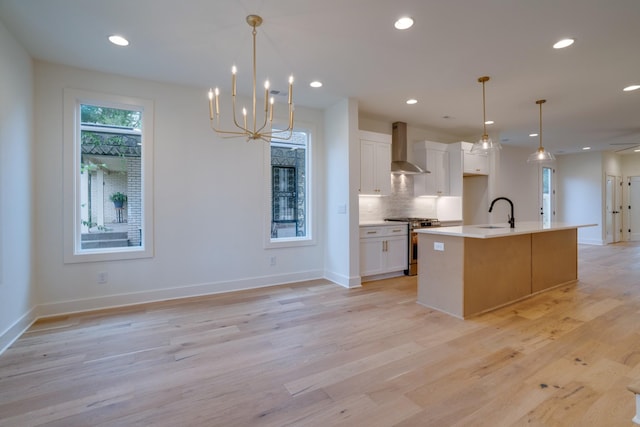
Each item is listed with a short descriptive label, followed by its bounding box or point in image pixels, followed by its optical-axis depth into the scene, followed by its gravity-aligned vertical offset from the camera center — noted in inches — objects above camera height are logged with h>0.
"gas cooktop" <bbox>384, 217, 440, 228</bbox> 212.2 -6.8
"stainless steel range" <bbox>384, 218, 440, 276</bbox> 210.2 -21.4
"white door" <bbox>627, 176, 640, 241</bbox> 378.7 +4.1
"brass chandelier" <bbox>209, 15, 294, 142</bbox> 100.1 +64.0
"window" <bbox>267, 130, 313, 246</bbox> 187.5 +13.9
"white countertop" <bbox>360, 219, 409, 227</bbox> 191.9 -6.8
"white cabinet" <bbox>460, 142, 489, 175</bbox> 239.9 +39.5
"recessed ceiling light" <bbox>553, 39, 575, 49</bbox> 114.0 +63.6
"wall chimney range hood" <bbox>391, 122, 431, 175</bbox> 226.8 +50.8
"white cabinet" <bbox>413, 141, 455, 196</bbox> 237.1 +34.8
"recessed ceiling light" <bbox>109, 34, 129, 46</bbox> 113.3 +65.3
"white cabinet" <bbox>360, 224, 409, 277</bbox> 192.2 -23.7
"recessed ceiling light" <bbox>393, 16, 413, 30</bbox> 101.7 +64.1
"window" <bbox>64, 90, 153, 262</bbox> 137.3 +17.9
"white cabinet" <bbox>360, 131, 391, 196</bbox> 200.2 +33.0
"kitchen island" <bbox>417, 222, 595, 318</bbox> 131.5 -25.6
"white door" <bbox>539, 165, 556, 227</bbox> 364.8 +22.9
